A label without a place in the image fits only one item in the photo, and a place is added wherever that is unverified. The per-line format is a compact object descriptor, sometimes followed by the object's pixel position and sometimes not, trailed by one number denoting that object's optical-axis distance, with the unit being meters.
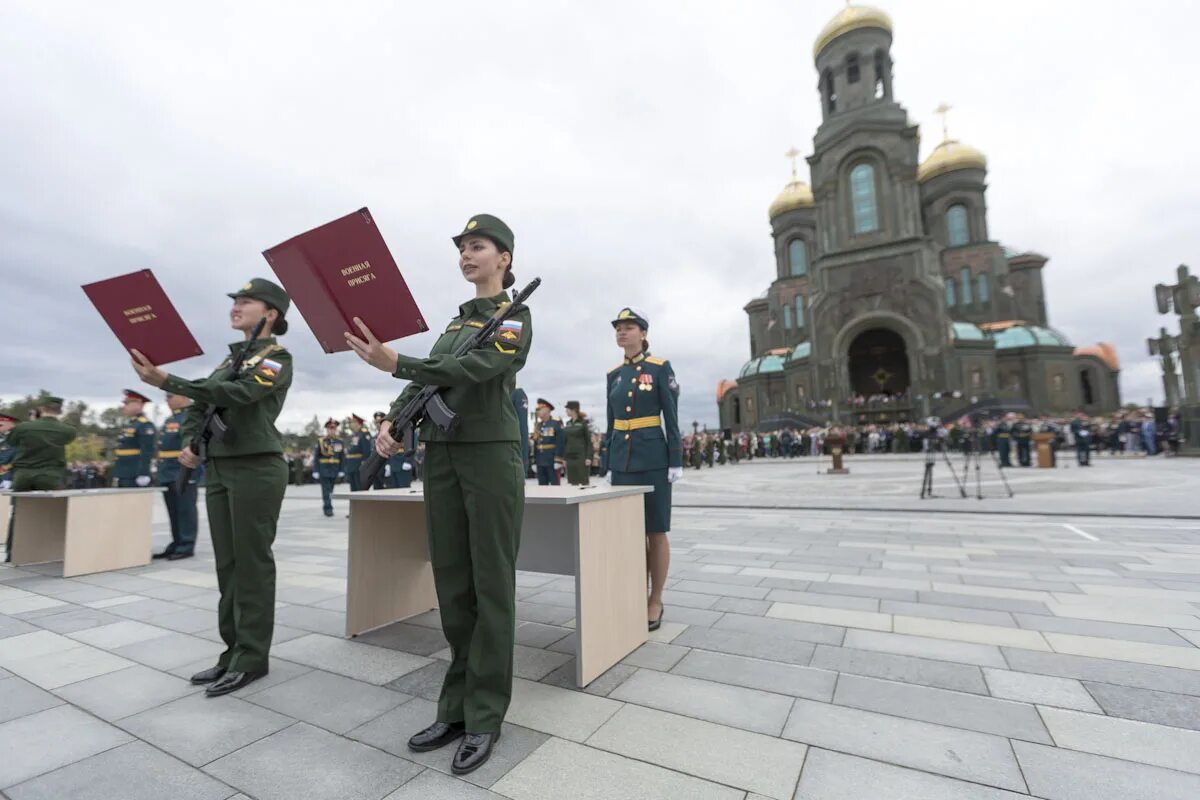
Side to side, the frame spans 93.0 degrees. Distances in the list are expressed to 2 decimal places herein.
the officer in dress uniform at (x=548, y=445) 13.74
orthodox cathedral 44.19
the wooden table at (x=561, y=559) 3.02
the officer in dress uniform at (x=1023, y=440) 20.75
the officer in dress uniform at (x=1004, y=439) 20.06
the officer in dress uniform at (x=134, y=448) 8.22
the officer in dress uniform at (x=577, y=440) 13.55
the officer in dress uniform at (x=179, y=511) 7.22
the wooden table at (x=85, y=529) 6.20
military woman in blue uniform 4.07
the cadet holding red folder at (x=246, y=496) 3.10
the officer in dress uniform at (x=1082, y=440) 19.09
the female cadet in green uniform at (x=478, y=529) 2.39
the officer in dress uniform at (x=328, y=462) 12.70
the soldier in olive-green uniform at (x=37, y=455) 7.20
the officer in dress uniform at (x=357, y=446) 12.98
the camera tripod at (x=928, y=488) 11.31
